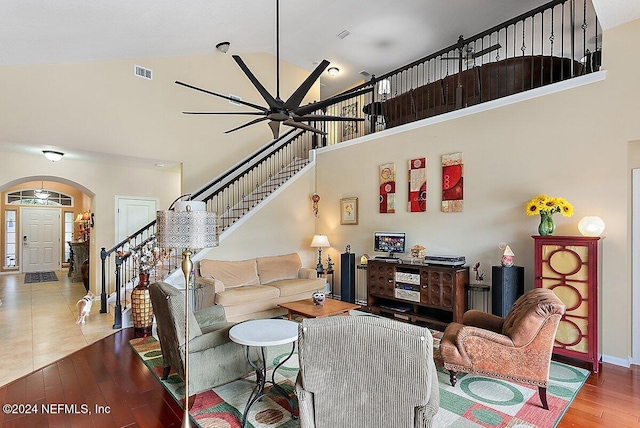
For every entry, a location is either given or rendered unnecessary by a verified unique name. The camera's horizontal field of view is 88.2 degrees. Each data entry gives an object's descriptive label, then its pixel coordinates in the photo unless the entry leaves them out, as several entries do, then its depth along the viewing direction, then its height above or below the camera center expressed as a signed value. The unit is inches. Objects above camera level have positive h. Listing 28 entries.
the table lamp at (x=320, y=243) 263.3 -23.8
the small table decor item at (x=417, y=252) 207.2 -24.9
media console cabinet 184.7 -47.8
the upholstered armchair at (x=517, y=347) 108.2 -46.1
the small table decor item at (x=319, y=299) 185.0 -48.1
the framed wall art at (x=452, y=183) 197.2 +18.2
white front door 417.1 -31.7
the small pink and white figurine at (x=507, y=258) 164.9 -22.6
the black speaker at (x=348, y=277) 242.7 -47.3
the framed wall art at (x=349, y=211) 259.8 +1.7
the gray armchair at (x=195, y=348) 112.1 -47.9
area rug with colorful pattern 102.0 -64.7
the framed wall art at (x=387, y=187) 233.1 +18.4
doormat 356.5 -72.2
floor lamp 94.0 -5.1
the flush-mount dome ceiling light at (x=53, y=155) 227.6 +41.3
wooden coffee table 172.0 -52.5
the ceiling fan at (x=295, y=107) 137.9 +46.1
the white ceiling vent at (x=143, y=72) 244.5 +106.5
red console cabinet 139.1 -32.0
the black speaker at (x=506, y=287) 162.2 -37.0
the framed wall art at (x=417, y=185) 215.2 +18.2
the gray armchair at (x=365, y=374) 69.0 -35.2
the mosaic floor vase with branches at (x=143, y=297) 183.2 -46.7
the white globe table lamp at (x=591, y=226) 142.3 -5.8
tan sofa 197.0 -48.2
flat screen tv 223.1 -20.2
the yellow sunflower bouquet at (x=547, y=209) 150.2 +1.6
